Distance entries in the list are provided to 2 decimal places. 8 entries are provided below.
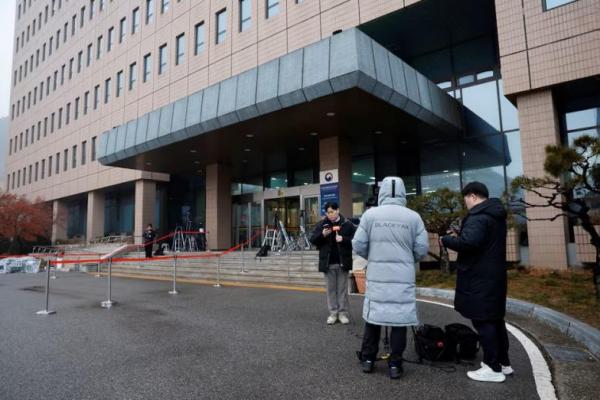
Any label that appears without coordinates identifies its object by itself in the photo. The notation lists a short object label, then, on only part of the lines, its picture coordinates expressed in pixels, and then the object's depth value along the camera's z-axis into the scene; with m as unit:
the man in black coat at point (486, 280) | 3.74
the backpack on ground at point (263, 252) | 15.41
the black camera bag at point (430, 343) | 4.21
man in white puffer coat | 3.81
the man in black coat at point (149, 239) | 18.78
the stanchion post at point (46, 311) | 7.62
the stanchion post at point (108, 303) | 8.47
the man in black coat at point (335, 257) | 6.16
